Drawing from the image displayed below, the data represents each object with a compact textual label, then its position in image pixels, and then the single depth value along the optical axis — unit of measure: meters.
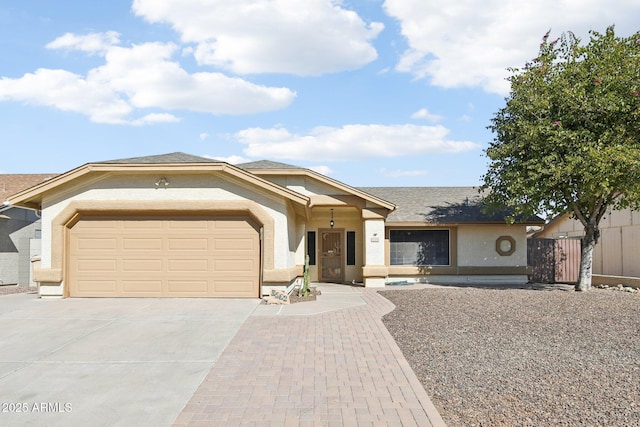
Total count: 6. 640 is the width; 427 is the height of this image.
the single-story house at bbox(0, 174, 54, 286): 19.81
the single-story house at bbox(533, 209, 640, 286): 20.06
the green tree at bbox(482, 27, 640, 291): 15.05
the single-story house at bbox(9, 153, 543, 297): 14.19
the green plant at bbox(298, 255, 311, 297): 15.04
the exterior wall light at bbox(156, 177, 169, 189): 14.38
